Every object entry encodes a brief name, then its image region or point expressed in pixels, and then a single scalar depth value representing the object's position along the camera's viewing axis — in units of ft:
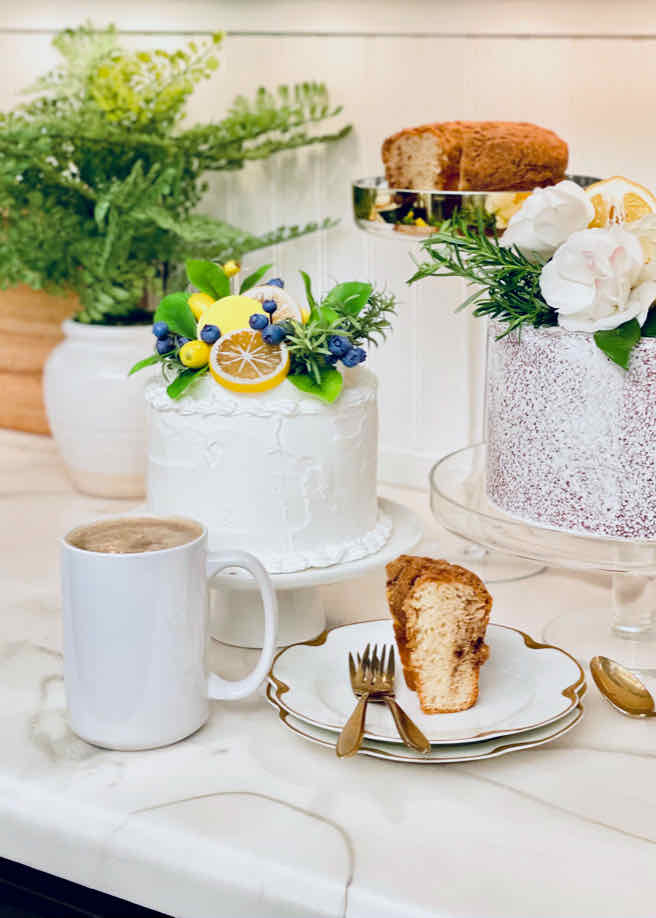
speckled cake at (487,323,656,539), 2.59
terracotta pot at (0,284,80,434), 5.24
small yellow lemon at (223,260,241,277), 3.34
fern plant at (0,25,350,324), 4.26
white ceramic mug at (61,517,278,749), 2.45
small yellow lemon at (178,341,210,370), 3.00
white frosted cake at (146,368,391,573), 2.95
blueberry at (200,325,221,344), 2.99
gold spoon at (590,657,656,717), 2.75
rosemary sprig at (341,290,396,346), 3.05
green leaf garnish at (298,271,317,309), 3.08
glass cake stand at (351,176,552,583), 3.29
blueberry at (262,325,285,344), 2.95
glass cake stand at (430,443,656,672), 2.65
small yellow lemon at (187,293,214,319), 3.15
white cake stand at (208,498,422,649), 3.06
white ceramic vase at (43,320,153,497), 4.41
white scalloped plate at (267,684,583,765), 2.43
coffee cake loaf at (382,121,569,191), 3.34
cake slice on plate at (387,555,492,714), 2.58
